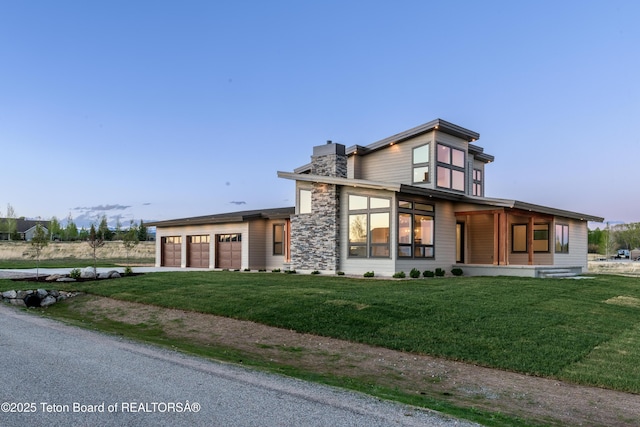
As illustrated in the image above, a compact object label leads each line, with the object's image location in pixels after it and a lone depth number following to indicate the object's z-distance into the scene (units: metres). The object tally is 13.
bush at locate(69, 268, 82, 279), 19.91
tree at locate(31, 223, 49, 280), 22.26
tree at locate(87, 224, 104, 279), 22.20
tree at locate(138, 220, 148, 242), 72.81
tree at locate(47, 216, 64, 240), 77.44
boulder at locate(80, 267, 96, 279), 20.33
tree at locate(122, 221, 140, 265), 40.87
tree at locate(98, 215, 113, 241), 51.72
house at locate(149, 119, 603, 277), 19.05
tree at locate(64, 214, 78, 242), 79.55
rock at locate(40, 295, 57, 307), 15.35
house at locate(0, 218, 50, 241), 76.62
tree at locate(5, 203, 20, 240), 73.06
